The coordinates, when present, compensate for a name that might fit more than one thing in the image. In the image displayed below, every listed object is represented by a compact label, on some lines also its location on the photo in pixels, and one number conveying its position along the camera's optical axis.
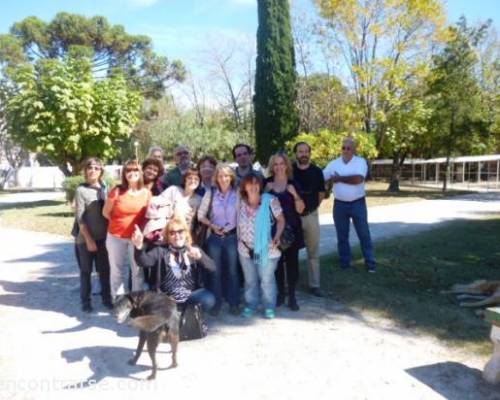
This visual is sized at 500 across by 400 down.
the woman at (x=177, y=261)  4.17
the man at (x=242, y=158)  5.51
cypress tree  19.81
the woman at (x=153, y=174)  5.07
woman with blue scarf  4.62
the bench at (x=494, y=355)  3.42
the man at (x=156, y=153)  5.38
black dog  3.46
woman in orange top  4.61
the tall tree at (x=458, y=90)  22.58
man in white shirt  6.29
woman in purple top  4.74
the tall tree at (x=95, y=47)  29.08
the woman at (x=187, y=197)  4.73
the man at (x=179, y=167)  5.39
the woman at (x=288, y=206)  4.85
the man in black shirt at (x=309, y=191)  5.37
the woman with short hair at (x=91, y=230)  4.86
